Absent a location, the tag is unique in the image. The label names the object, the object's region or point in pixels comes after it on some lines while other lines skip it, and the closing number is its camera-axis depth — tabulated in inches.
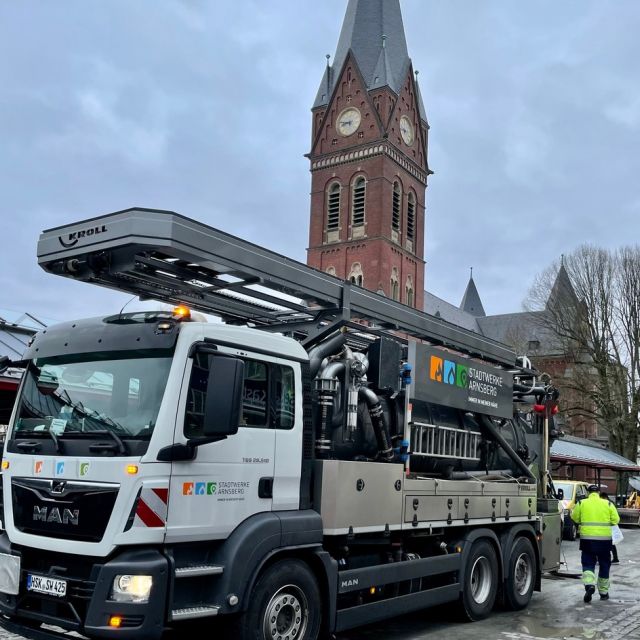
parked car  798.5
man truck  196.9
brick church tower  2309.3
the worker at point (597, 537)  395.8
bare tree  1428.4
